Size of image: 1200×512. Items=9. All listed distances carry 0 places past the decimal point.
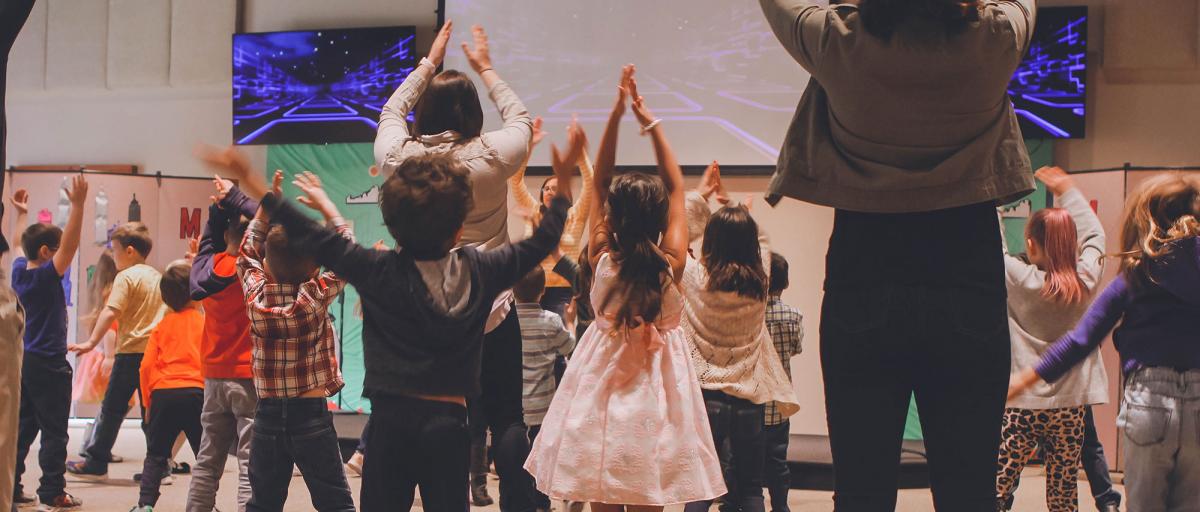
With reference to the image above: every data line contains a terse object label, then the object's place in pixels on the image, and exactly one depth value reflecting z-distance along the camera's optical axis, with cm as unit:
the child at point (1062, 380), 396
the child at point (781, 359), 422
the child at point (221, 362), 367
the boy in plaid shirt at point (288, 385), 308
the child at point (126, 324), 520
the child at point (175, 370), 434
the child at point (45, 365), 455
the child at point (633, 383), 276
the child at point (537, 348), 442
